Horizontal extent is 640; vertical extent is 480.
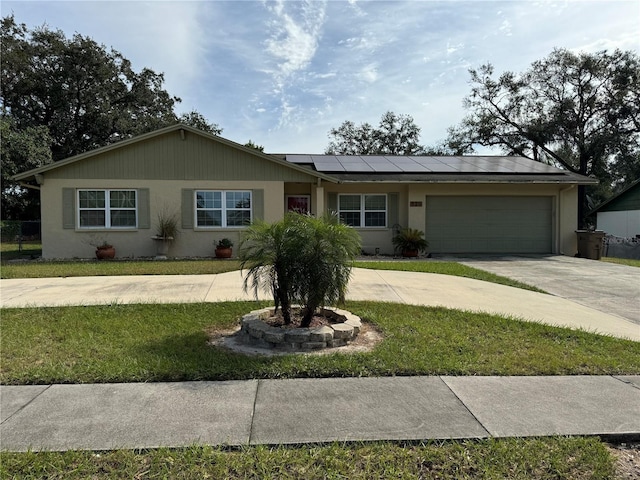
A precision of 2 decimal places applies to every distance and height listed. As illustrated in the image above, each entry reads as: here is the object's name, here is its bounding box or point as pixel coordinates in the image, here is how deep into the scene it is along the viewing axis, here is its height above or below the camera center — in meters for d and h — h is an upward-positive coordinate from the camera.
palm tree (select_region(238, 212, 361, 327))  4.93 -0.33
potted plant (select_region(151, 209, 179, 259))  13.32 +0.00
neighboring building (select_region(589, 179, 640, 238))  23.89 +1.18
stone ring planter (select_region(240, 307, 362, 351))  4.73 -1.25
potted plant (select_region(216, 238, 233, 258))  13.48 -0.58
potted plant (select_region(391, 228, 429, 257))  14.52 -0.37
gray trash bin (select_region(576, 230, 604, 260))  14.94 -0.45
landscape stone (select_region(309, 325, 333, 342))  4.75 -1.23
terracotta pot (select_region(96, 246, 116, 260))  12.98 -0.68
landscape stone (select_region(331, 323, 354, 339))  4.91 -1.22
